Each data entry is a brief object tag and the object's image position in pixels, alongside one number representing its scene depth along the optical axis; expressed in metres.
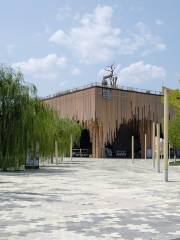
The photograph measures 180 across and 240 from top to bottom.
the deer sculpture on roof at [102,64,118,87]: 76.06
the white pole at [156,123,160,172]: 25.70
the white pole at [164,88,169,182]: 19.72
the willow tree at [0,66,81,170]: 24.28
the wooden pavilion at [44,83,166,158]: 58.72
